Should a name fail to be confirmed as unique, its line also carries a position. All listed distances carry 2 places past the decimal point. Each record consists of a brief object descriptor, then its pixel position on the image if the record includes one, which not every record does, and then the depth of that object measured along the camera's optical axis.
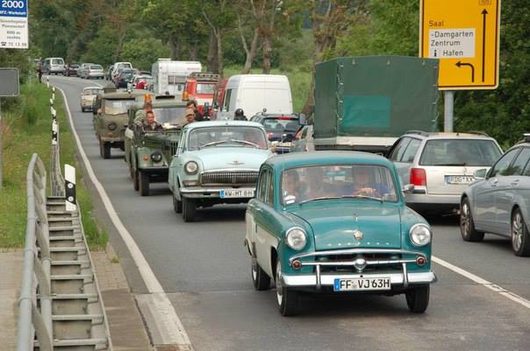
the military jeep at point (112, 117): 39.44
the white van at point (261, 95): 41.28
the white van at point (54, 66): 121.00
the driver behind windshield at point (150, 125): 27.25
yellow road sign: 28.14
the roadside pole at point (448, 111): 30.41
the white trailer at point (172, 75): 67.69
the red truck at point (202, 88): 55.78
